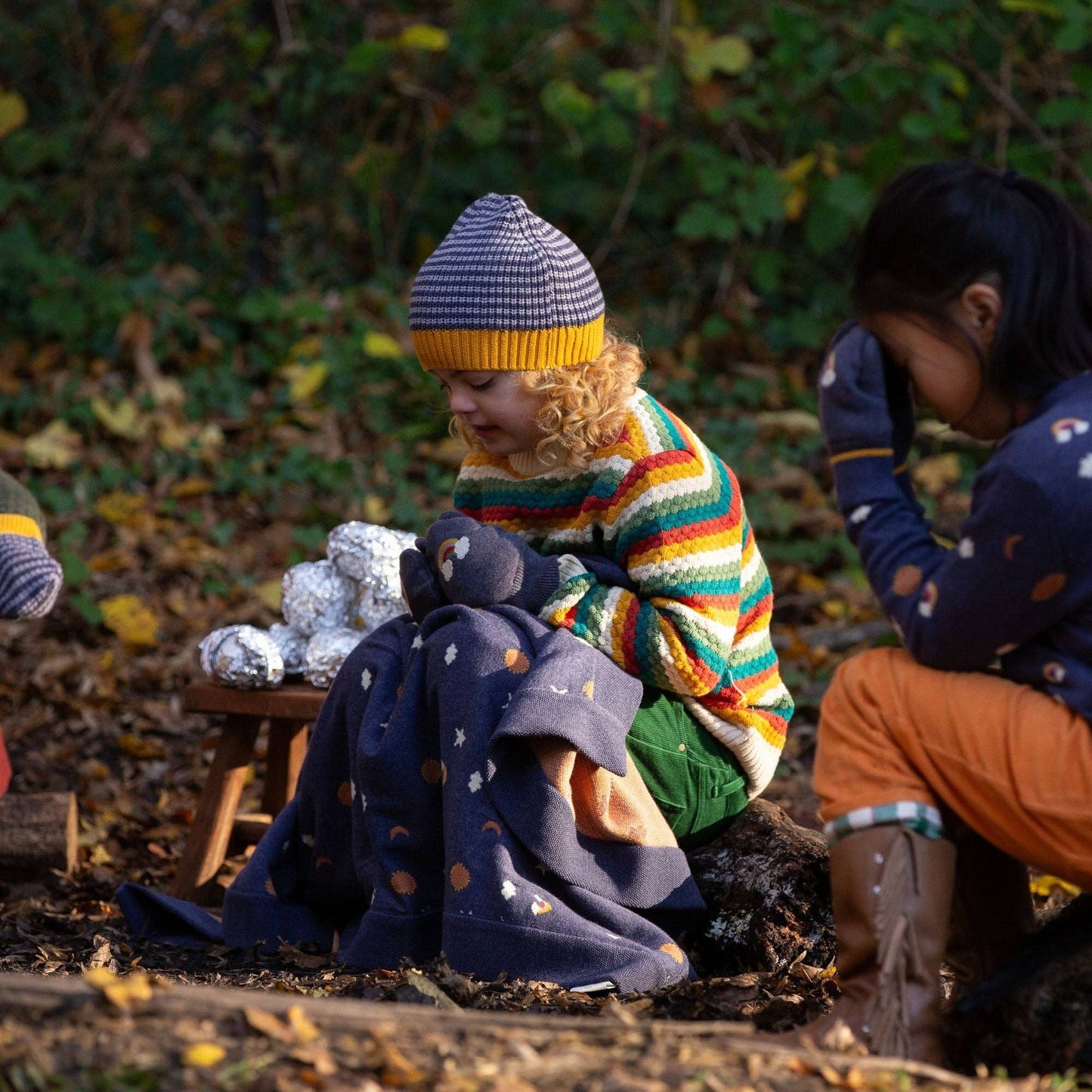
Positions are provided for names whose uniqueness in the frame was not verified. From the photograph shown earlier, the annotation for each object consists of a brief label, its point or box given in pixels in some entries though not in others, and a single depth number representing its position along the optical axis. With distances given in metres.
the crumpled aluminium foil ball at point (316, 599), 6.81
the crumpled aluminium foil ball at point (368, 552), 6.72
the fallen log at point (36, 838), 7.15
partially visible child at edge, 5.98
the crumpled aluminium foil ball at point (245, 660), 6.59
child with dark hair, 3.91
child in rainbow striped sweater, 5.55
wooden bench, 6.64
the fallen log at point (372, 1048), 3.42
